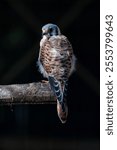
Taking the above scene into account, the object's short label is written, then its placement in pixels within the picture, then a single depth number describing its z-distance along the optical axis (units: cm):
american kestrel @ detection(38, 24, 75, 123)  591
